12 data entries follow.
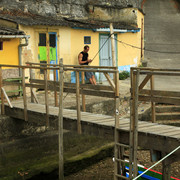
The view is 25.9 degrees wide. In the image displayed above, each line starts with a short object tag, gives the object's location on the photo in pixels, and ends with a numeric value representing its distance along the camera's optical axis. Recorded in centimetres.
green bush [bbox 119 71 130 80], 1889
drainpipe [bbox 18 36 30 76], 1376
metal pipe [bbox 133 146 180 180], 672
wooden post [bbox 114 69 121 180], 749
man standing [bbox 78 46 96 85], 1496
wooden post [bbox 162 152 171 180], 756
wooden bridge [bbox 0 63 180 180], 712
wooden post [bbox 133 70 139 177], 708
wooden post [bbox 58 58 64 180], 795
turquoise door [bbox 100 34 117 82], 1816
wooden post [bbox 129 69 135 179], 719
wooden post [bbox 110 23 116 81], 1302
